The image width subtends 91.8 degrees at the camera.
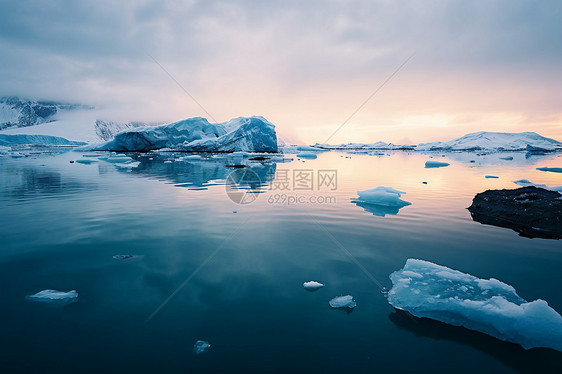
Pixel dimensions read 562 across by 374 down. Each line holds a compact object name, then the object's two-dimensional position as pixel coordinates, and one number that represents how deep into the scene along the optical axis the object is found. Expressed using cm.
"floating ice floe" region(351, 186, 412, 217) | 819
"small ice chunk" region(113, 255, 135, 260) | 427
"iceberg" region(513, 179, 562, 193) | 1239
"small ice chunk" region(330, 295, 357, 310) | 308
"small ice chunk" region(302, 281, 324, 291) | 347
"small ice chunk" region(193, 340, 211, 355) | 238
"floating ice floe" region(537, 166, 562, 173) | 2048
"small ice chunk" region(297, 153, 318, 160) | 4378
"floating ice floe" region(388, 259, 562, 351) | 245
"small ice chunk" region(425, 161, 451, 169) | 2588
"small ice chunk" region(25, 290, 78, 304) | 305
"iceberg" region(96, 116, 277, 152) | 4938
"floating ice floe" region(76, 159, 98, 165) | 2474
